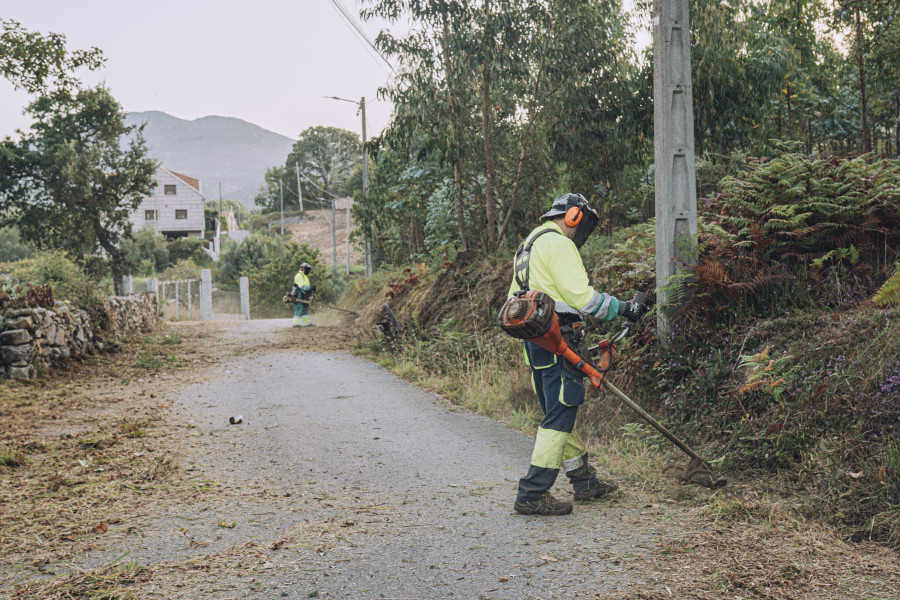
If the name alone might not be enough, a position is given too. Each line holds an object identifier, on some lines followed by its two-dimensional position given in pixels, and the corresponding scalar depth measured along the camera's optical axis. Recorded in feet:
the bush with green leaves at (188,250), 191.52
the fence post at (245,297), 127.75
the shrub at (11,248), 176.78
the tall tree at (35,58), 51.37
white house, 229.45
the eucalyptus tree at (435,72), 43.52
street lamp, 88.96
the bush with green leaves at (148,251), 167.22
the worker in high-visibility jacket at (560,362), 16.02
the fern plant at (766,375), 17.46
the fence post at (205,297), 113.29
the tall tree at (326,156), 283.18
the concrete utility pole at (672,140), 22.94
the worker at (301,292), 76.23
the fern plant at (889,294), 17.33
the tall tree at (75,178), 95.40
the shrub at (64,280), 49.28
